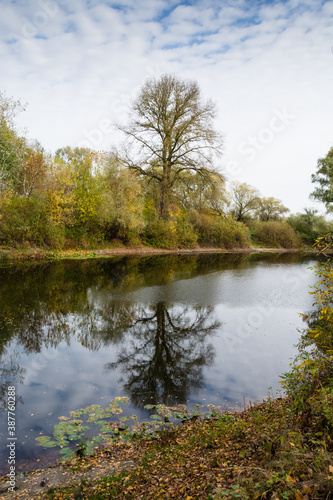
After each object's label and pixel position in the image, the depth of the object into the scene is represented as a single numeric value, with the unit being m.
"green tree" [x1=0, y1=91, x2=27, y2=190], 20.19
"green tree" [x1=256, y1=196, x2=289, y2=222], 59.22
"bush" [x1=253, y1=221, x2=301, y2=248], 51.44
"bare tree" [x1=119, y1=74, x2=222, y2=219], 31.61
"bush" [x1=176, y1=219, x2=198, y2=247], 38.00
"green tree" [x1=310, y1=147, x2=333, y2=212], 30.56
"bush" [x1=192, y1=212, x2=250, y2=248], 40.81
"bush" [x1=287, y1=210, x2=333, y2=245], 52.74
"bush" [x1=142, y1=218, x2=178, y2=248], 35.47
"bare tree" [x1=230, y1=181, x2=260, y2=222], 53.72
